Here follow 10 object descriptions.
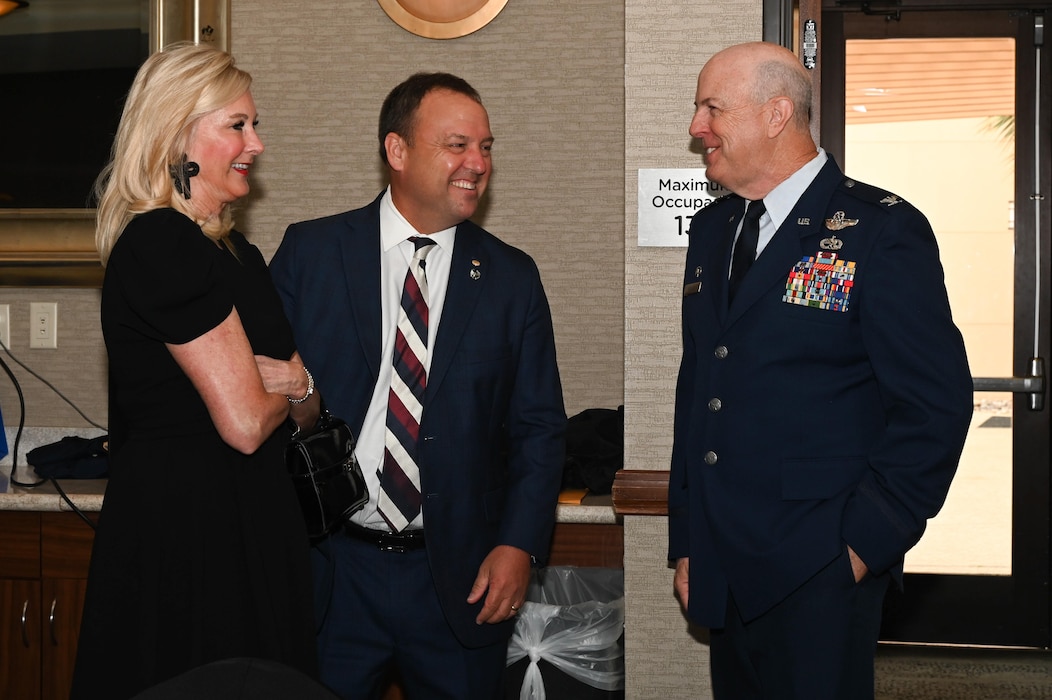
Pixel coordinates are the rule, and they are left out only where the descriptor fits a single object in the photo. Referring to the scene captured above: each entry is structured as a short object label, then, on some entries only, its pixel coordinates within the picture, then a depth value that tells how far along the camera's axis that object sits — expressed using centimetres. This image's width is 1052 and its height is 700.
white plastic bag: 266
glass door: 376
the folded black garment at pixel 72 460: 307
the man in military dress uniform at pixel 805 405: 167
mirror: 328
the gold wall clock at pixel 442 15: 323
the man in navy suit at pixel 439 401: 201
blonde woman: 162
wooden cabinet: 282
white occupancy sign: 235
